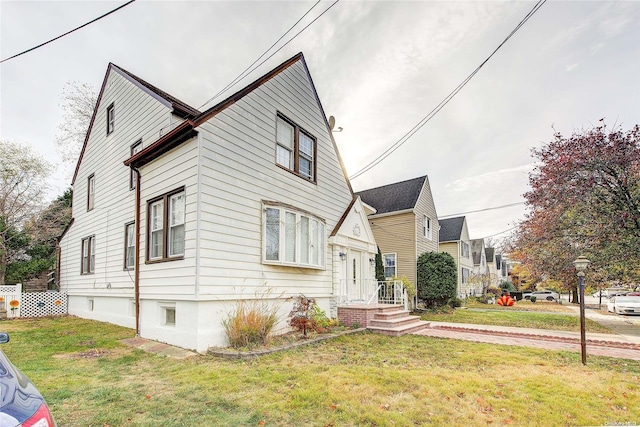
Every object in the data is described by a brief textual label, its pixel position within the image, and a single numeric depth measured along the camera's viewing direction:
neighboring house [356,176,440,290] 19.36
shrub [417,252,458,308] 17.77
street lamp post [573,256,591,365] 6.66
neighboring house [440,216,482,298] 28.84
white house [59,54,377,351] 7.70
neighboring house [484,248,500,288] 49.28
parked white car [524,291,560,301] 38.66
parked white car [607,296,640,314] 18.89
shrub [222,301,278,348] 7.47
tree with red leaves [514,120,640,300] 11.91
